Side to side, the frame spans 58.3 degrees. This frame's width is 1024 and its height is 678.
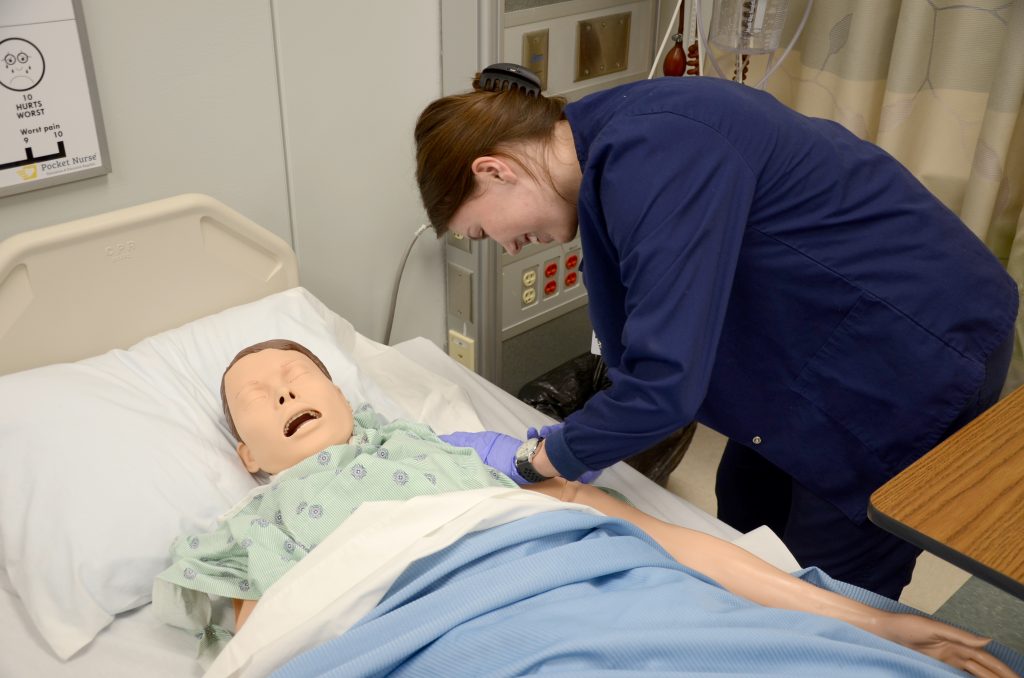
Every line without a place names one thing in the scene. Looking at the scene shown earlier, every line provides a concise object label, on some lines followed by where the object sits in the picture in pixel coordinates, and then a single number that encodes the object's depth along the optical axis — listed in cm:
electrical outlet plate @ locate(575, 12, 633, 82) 247
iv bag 217
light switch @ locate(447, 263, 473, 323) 253
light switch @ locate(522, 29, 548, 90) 232
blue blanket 113
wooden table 99
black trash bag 247
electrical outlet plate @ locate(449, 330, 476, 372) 263
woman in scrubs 127
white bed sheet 145
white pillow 153
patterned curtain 212
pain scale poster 166
